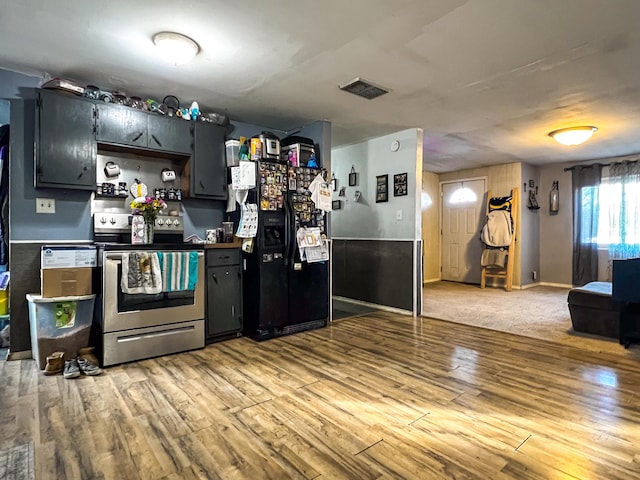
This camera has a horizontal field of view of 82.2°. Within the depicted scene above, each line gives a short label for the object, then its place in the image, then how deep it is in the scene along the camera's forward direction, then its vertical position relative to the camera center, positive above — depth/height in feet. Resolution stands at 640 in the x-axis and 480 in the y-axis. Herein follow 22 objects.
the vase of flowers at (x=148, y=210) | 9.66 +0.68
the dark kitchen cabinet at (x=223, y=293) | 10.50 -1.69
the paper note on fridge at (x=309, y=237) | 11.66 -0.05
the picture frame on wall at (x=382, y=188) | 15.26 +1.99
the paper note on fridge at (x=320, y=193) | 12.10 +1.42
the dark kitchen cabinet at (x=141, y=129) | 9.69 +2.96
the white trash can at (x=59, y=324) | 8.53 -2.13
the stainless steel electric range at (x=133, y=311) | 8.70 -1.91
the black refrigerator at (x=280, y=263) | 11.03 -0.87
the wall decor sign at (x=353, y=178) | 16.57 +2.64
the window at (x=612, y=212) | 18.71 +1.23
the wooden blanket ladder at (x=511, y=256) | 20.38 -1.17
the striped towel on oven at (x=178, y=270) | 9.25 -0.89
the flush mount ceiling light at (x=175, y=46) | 7.40 +3.94
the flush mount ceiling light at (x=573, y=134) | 13.85 +3.88
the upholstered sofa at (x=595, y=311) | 10.80 -2.30
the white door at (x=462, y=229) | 22.89 +0.42
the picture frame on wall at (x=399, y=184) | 14.53 +2.04
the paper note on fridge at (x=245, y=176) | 10.90 +1.79
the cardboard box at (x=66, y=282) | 8.42 -1.09
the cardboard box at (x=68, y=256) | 8.52 -0.49
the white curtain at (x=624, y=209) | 18.62 +1.33
